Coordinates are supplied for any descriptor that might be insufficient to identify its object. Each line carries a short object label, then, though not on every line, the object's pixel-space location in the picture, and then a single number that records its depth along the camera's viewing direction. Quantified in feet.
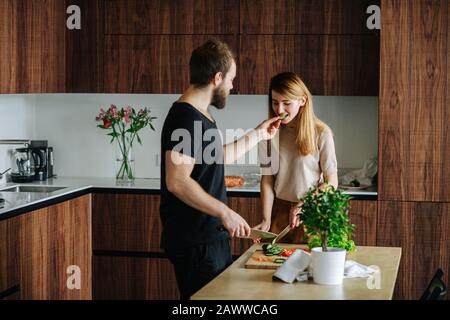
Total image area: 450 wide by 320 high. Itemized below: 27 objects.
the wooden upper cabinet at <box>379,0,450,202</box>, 15.08
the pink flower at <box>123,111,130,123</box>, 17.39
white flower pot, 8.88
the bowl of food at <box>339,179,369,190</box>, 16.07
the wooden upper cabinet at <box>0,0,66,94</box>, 14.75
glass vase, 17.58
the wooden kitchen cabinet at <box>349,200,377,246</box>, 15.55
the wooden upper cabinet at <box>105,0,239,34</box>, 16.52
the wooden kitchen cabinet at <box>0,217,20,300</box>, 12.94
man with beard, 10.20
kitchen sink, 16.47
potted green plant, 8.88
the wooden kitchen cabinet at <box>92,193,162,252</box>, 16.40
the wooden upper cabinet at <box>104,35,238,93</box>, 16.78
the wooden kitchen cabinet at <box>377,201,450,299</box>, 15.31
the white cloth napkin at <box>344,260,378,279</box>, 9.32
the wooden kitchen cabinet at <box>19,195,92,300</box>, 13.87
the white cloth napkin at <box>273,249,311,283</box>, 9.06
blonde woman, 12.53
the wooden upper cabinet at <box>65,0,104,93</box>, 17.04
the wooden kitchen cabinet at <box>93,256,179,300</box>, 16.57
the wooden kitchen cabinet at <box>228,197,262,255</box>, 15.93
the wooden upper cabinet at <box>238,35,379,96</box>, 16.06
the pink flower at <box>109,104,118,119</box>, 17.49
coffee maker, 16.84
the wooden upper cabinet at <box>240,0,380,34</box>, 16.02
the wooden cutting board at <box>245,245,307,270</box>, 9.83
